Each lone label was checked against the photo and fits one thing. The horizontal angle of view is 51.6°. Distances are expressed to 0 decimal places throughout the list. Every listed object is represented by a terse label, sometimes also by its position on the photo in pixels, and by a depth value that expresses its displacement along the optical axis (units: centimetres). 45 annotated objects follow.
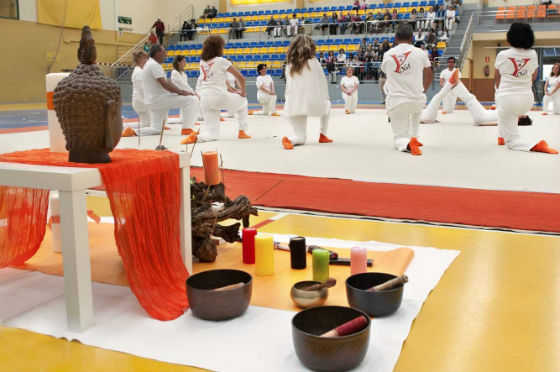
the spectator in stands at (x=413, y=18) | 1850
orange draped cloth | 205
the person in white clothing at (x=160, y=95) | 791
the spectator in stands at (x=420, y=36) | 1782
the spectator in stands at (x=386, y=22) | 1955
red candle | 265
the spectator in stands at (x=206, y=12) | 2377
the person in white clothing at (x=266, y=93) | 1259
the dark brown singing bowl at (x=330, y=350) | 159
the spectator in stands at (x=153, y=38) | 1737
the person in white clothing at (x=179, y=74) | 941
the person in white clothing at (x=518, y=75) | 590
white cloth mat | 171
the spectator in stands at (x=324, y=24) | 2048
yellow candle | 245
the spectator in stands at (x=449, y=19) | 1848
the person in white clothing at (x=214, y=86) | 740
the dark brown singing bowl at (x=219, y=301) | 196
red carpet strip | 337
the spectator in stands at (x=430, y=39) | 1767
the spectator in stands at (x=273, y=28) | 2089
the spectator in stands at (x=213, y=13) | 2366
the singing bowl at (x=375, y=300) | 197
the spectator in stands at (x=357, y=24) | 1997
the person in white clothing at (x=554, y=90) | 1216
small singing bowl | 205
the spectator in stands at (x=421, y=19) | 1836
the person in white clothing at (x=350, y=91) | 1320
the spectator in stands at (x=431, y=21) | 1835
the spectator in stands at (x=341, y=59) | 1820
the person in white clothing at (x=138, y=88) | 880
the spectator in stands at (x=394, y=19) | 1930
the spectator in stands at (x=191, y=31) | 2301
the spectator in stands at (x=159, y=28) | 2223
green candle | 232
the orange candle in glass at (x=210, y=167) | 279
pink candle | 234
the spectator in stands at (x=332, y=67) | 1788
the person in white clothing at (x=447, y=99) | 1257
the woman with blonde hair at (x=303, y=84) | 648
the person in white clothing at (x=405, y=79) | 619
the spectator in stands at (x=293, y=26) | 2050
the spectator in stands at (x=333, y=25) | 2042
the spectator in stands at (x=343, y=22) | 2038
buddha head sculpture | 205
